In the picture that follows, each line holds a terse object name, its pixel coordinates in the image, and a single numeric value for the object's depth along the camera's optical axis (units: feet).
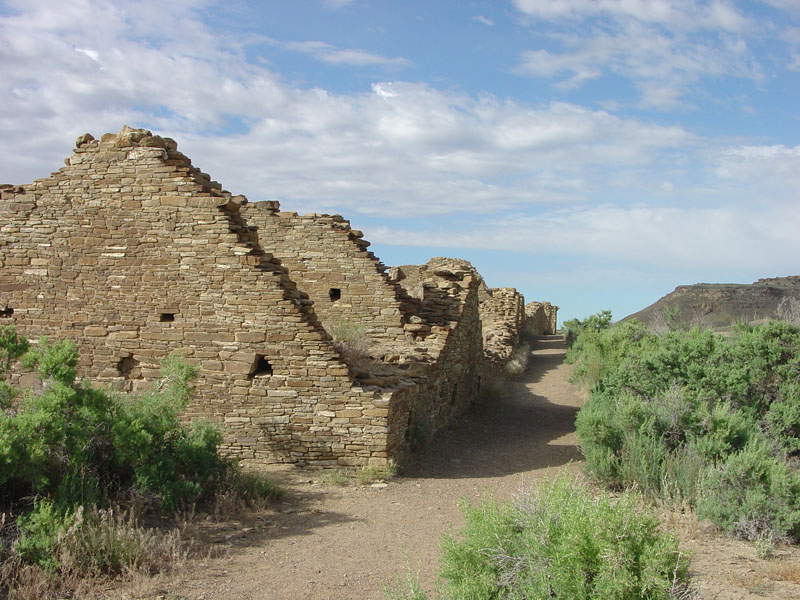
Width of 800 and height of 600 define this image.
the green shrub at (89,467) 17.06
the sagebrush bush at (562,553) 11.35
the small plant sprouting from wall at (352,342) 32.76
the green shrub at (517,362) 66.26
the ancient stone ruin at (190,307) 28.45
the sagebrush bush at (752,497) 20.76
